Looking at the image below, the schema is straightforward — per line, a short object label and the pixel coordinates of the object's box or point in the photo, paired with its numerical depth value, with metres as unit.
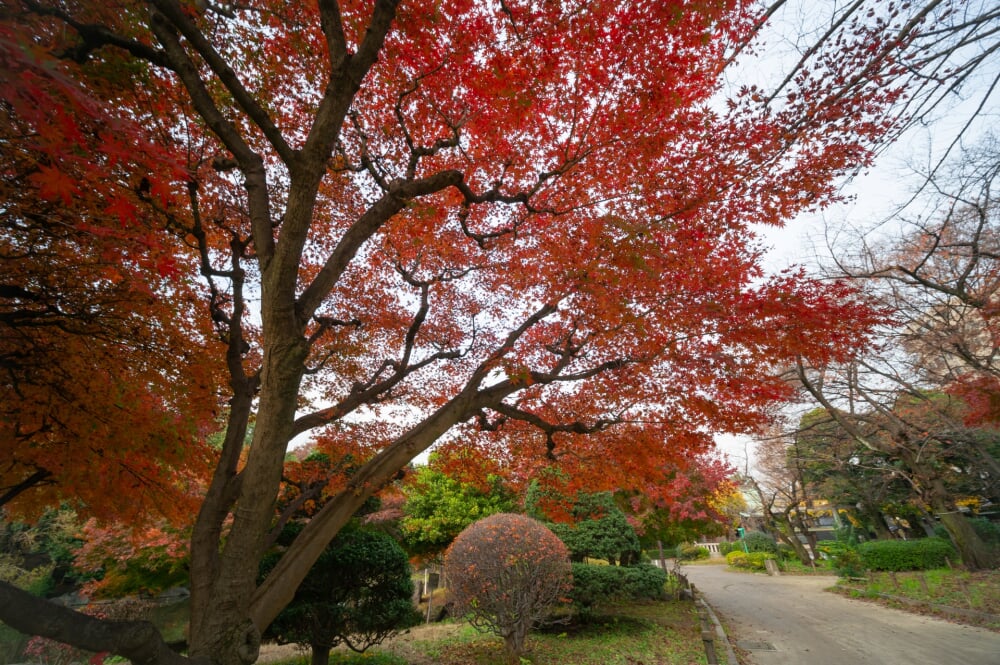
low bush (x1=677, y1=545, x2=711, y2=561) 34.59
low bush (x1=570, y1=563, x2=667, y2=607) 10.99
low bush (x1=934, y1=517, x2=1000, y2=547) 16.31
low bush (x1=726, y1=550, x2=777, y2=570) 24.92
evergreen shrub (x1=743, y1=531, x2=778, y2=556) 26.80
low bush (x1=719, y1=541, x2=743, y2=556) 34.53
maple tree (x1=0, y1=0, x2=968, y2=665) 3.38
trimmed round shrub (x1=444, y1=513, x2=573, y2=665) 8.44
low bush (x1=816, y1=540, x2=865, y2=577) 16.84
